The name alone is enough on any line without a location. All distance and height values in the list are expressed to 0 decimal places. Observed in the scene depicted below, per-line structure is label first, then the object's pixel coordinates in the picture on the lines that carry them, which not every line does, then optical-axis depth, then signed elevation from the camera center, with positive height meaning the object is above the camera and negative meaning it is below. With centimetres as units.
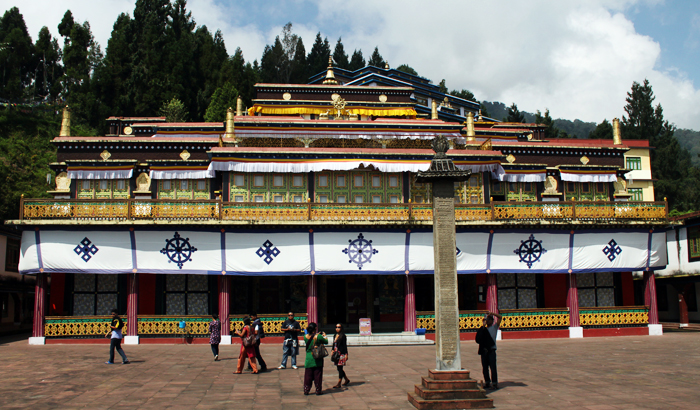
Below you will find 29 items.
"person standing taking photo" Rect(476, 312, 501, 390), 1353 -207
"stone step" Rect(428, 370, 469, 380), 1221 -232
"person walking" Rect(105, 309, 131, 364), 1744 -199
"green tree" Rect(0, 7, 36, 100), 7269 +3077
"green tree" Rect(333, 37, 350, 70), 9325 +3614
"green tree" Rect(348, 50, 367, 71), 9456 +3599
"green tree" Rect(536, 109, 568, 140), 7635 +2023
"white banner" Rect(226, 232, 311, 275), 2481 +81
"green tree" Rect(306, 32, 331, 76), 8544 +3455
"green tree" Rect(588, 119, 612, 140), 7525 +1885
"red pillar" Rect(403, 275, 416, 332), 2523 -179
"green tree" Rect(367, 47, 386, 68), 9831 +3753
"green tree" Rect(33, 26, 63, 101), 8112 +3125
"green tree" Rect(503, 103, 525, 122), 8074 +2243
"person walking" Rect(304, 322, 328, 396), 1302 -222
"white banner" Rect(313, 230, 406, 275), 2512 +86
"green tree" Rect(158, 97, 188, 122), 5447 +1616
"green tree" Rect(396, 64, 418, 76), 11556 +4228
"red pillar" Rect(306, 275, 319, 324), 2473 -133
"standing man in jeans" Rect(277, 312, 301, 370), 1720 -221
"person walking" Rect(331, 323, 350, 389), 1387 -201
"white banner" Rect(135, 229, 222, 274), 2455 +98
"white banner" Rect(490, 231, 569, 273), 2609 +75
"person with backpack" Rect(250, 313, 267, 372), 1645 -197
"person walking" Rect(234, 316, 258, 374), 1622 -234
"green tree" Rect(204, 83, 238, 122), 5515 +1746
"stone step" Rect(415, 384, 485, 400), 1175 -266
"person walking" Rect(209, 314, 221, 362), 1845 -203
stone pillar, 1259 -22
